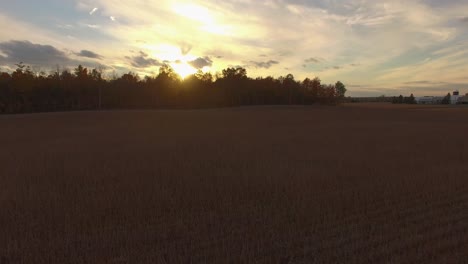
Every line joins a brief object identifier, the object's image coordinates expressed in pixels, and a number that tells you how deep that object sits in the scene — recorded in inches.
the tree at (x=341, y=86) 7109.3
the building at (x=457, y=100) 6811.0
